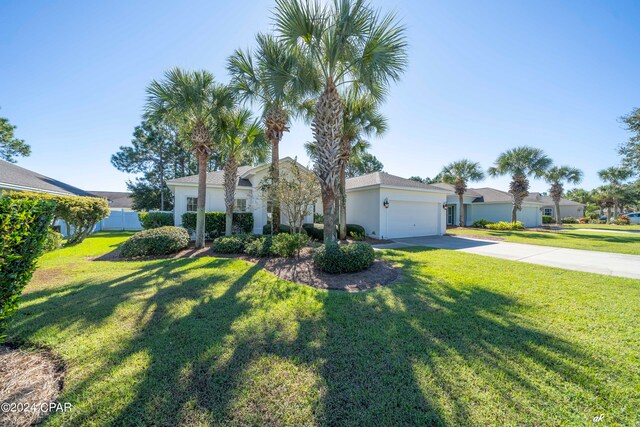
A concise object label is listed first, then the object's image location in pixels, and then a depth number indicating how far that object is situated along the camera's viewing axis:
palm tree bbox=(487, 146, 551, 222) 22.42
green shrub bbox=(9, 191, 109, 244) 10.43
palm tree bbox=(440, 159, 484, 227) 23.59
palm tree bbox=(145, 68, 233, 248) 9.17
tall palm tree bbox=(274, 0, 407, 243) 6.91
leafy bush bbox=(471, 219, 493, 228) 22.60
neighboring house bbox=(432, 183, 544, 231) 25.47
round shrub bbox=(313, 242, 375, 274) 6.69
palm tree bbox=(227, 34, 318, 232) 7.84
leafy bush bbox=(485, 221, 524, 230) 21.56
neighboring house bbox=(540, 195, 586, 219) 40.75
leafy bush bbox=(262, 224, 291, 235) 14.24
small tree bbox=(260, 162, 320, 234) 10.44
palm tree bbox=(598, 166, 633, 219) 35.41
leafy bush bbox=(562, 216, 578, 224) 33.91
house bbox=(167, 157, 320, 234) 14.73
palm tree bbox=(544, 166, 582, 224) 27.20
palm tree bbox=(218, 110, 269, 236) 11.26
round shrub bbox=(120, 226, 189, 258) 8.90
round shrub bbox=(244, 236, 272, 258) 8.72
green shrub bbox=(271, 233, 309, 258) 8.47
